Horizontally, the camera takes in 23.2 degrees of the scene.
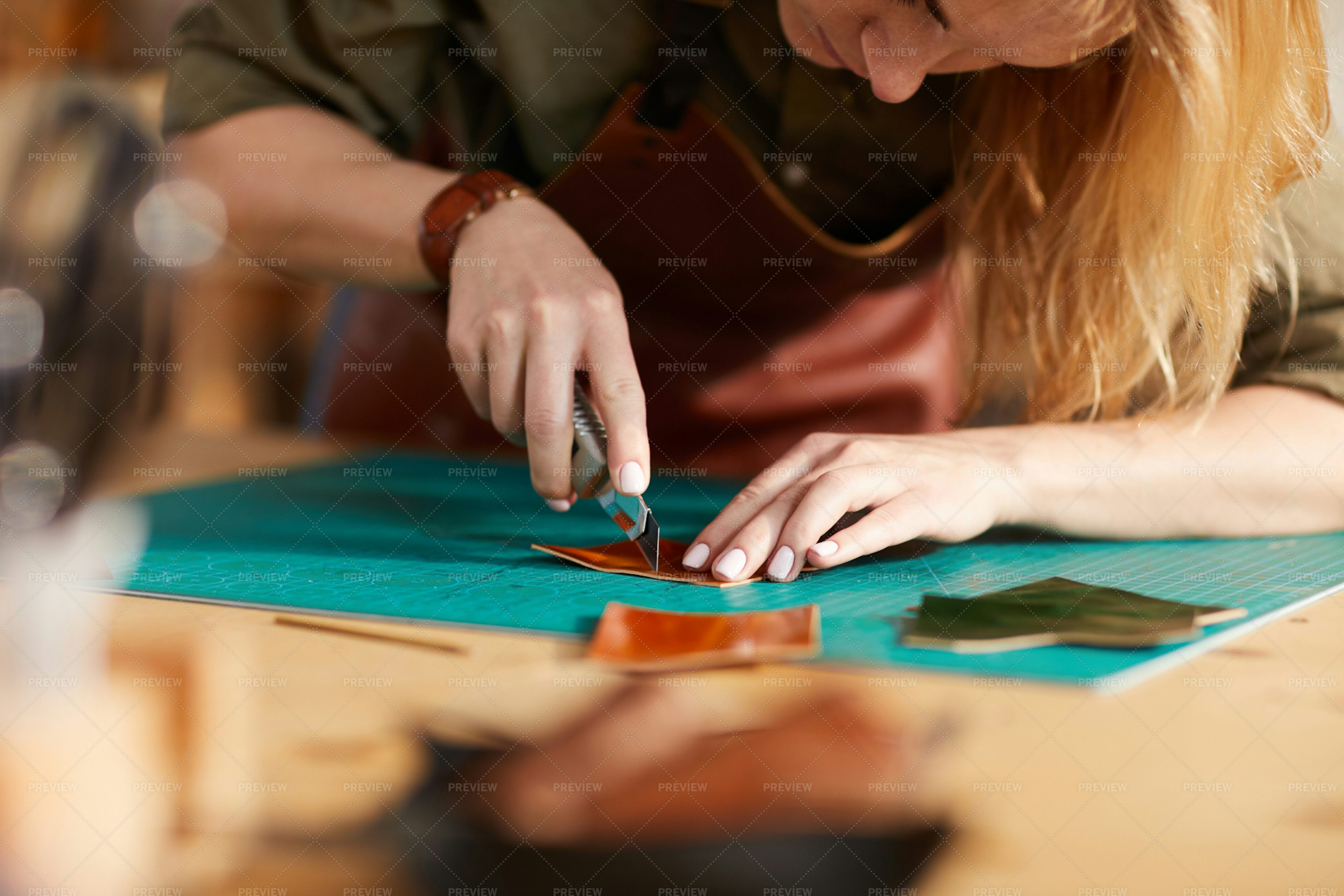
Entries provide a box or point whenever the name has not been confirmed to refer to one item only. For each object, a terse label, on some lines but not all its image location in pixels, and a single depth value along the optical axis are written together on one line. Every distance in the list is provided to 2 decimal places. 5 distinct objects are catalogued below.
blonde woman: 1.25
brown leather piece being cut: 1.21
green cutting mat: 1.15
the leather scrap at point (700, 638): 1.12
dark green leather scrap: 1.13
